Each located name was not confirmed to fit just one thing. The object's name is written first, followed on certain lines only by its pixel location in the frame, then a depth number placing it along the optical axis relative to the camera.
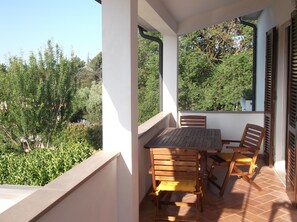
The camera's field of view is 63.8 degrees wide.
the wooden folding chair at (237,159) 3.02
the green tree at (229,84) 6.28
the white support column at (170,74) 4.45
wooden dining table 2.75
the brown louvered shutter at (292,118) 2.64
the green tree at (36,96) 9.16
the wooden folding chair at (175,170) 2.31
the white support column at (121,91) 2.00
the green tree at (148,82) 6.75
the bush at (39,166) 4.41
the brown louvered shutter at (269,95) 3.70
